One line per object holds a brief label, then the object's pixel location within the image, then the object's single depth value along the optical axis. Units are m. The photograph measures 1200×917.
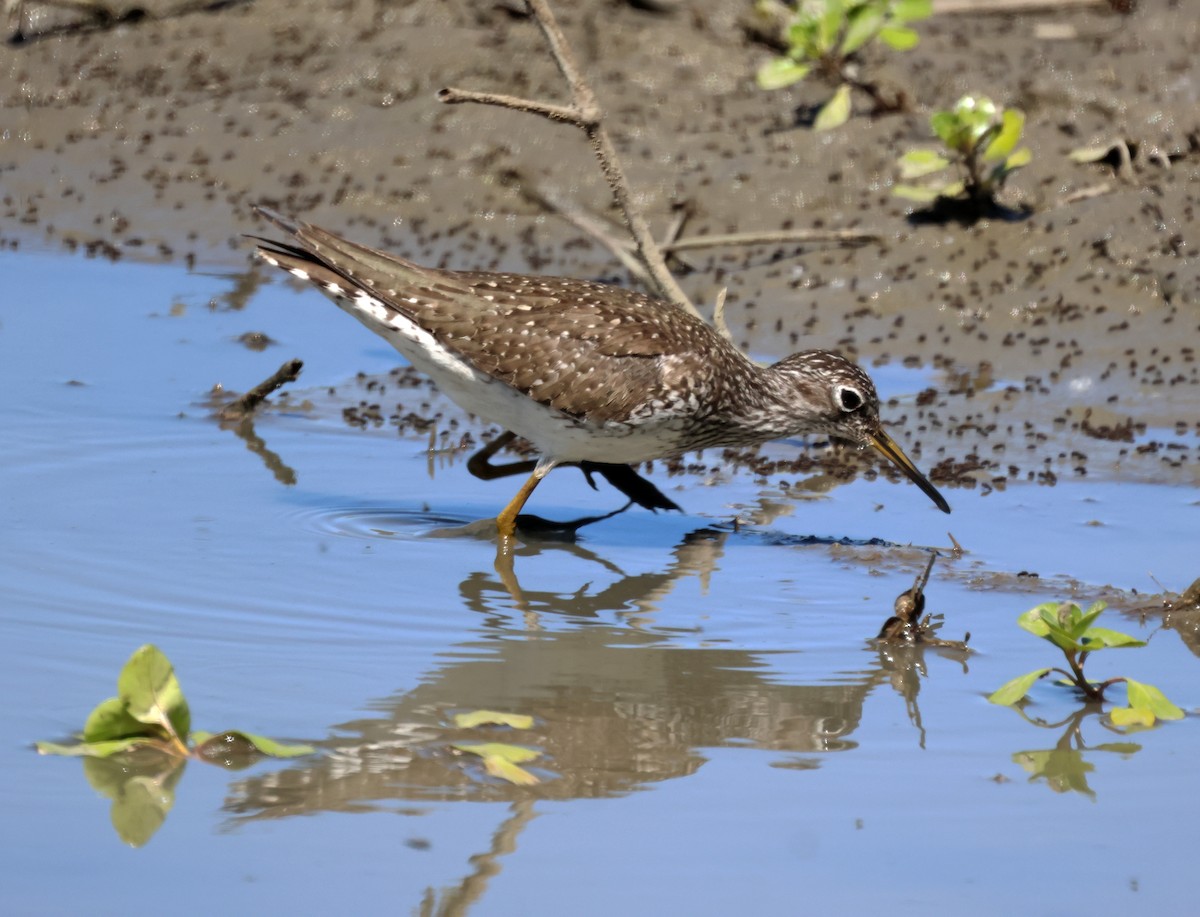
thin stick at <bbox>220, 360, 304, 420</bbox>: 10.24
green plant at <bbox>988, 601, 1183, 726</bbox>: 6.23
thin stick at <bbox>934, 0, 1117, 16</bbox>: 16.34
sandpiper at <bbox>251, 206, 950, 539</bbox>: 8.72
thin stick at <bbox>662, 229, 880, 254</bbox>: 12.19
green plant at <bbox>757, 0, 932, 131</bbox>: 13.79
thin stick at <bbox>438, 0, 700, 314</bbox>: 9.96
